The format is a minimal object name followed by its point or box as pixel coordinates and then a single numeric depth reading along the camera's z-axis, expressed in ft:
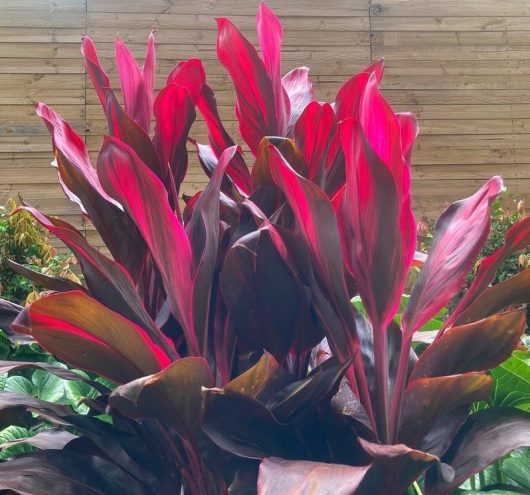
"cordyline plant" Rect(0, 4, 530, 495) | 2.52
